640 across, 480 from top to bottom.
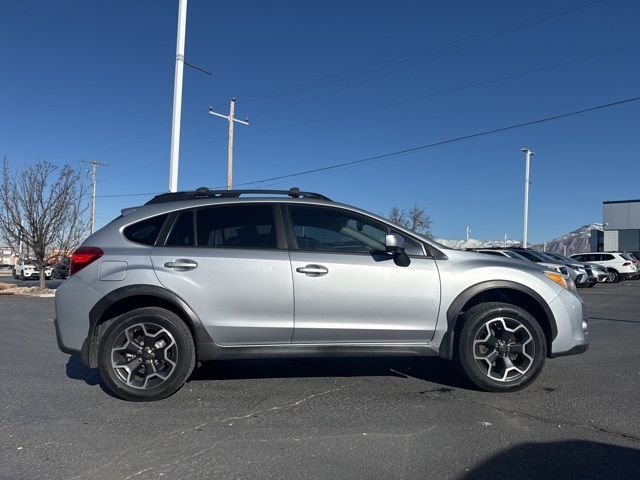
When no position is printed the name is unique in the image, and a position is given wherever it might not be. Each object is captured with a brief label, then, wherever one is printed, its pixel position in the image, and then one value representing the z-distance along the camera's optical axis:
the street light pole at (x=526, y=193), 34.91
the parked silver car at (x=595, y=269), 23.25
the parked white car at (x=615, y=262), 27.56
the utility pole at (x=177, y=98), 13.29
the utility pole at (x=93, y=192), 46.53
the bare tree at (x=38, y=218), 17.66
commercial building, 45.72
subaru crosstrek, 4.52
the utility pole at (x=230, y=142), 27.05
